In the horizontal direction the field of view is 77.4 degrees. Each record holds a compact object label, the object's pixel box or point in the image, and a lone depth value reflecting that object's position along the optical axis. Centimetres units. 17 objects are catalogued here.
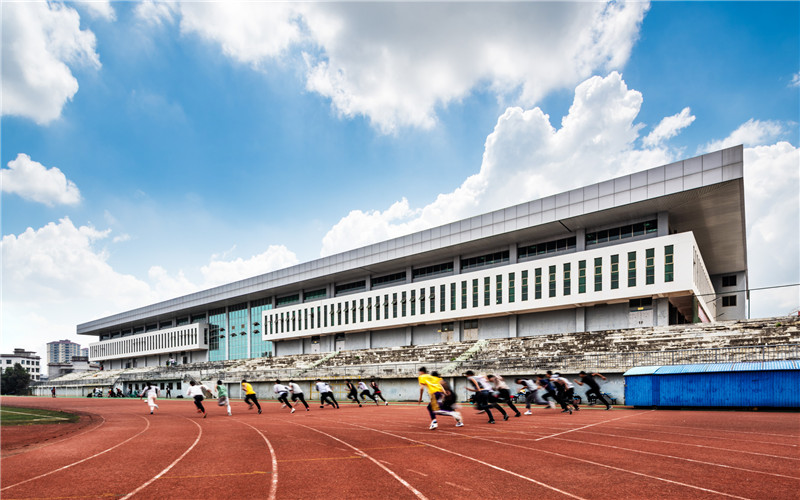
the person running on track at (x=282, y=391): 2507
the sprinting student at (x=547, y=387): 2003
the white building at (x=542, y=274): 3375
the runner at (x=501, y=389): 1679
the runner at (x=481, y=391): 1537
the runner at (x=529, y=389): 1936
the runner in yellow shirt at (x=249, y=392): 2416
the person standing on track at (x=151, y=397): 2595
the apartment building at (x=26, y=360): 15388
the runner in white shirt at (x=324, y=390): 2594
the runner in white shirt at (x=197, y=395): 2147
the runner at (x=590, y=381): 1952
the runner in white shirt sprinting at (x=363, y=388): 2784
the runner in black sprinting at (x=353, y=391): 2873
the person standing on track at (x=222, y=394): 2555
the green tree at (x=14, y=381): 9000
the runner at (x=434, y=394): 1391
